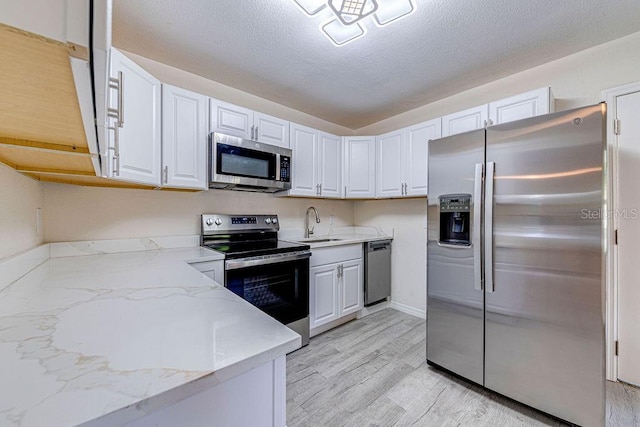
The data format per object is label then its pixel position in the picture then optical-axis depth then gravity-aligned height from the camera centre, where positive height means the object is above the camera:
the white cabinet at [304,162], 2.71 +0.54
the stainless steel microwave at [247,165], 2.13 +0.42
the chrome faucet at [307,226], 3.19 -0.17
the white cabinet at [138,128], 1.49 +0.55
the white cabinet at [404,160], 2.68 +0.57
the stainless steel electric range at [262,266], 1.97 -0.43
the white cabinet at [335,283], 2.52 -0.73
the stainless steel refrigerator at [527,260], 1.39 -0.29
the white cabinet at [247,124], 2.20 +0.80
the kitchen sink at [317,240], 3.02 -0.33
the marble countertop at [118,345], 0.40 -0.29
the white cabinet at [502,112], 1.96 +0.83
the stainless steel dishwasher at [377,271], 3.02 -0.71
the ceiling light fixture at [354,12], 1.48 +1.21
